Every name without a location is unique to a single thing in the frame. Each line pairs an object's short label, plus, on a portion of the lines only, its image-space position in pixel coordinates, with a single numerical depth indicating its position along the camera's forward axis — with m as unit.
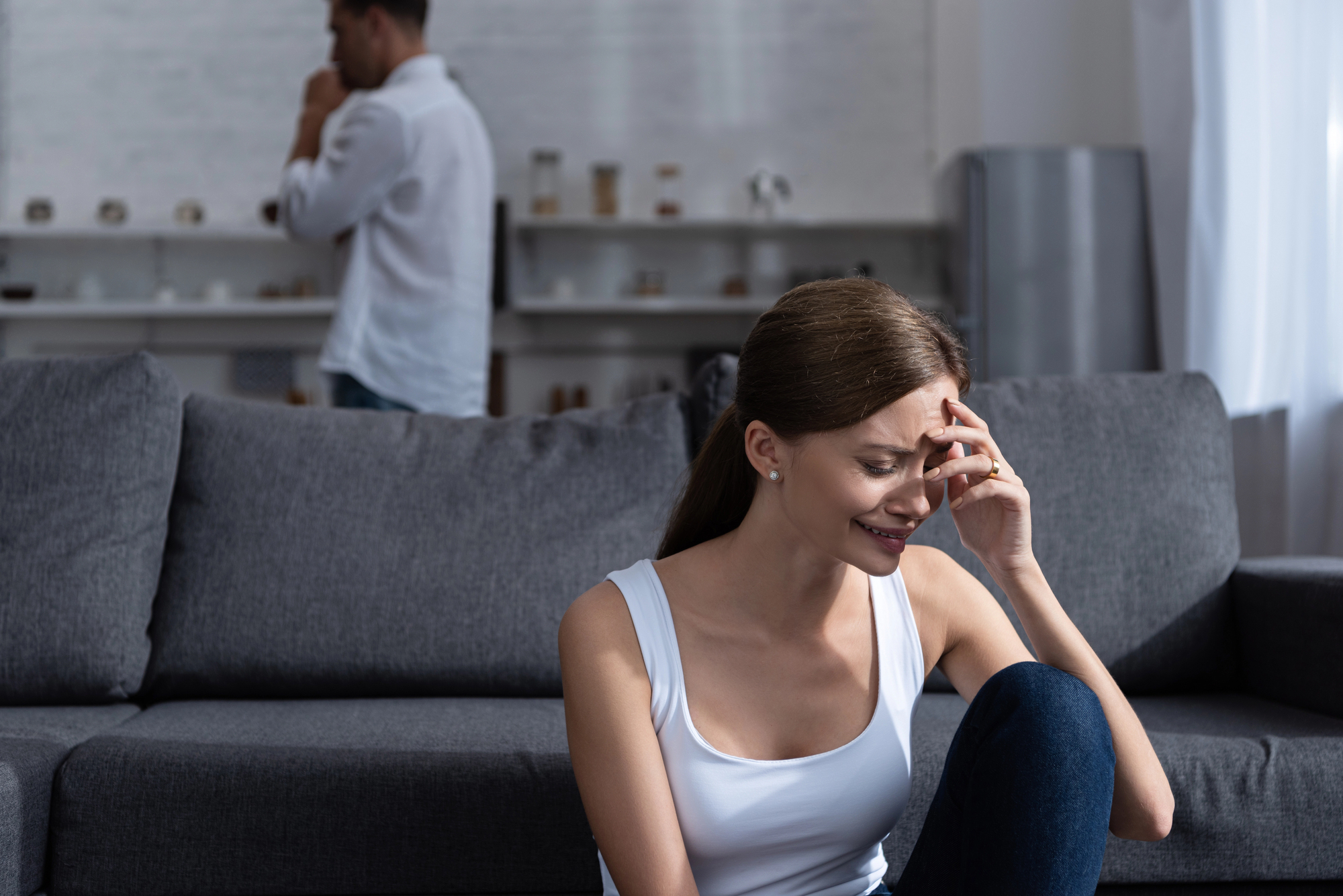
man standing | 2.29
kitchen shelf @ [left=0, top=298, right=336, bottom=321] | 4.62
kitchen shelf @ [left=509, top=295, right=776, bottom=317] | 4.56
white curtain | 2.64
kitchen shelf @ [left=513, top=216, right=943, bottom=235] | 4.57
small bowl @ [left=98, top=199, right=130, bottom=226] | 4.71
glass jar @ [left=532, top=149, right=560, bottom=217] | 4.67
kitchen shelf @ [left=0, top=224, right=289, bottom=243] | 4.66
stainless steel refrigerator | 3.85
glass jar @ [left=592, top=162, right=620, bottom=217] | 4.72
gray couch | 1.56
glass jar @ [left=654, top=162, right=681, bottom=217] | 4.70
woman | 0.92
